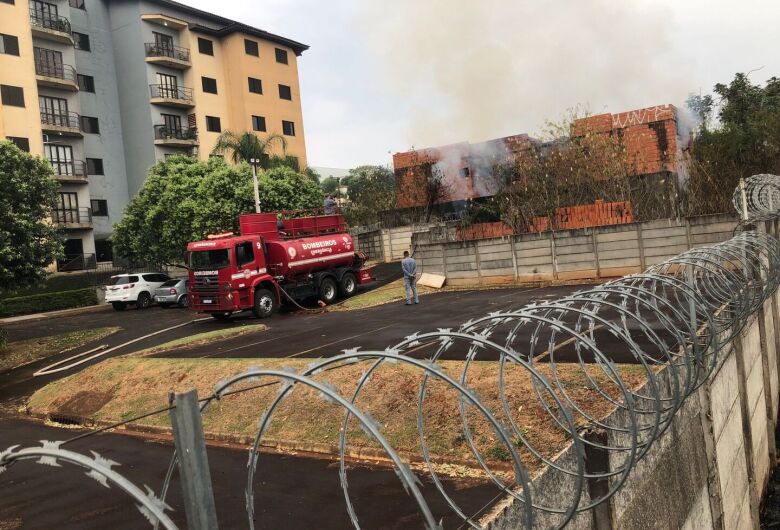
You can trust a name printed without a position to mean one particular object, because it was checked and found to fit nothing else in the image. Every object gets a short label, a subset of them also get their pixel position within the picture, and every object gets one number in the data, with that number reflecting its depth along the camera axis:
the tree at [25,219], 17.64
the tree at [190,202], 30.69
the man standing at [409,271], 19.34
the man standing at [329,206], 25.52
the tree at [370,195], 44.94
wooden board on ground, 23.50
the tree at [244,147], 35.09
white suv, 29.16
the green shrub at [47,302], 31.81
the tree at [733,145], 22.03
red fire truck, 19.84
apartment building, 37.09
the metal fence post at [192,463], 2.15
